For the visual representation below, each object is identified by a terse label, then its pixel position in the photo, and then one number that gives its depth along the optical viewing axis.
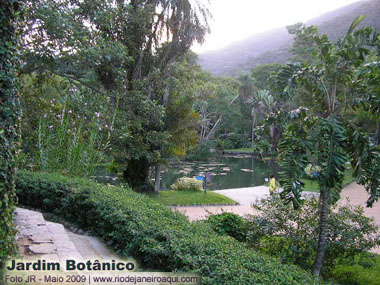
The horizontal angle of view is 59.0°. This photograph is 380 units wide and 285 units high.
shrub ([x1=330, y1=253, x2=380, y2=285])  5.23
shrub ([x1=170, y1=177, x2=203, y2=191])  13.87
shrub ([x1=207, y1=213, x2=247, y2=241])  5.93
